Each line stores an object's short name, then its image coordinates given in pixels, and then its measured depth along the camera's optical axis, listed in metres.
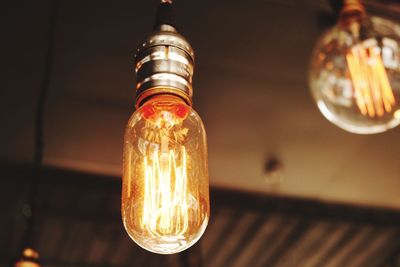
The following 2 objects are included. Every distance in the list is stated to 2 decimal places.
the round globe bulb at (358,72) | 0.98
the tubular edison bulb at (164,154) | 0.71
